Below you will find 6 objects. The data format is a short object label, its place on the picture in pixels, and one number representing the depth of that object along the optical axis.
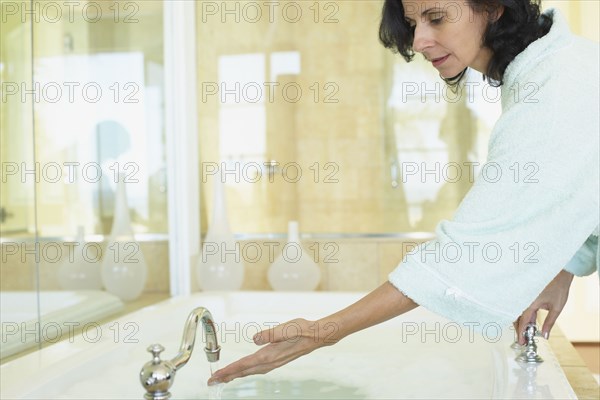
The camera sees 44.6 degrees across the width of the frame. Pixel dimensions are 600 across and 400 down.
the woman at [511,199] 0.94
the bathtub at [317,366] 1.53
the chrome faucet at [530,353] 1.52
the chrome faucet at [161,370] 0.92
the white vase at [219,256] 2.94
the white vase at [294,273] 3.11
